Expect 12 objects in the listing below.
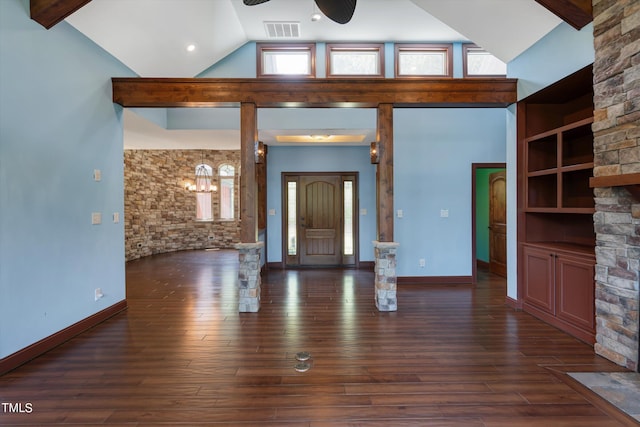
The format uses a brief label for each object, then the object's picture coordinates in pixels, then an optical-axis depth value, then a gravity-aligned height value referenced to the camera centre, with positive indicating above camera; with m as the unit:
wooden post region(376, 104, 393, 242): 3.77 +0.57
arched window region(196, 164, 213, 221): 9.48 +0.67
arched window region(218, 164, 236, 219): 9.80 +0.72
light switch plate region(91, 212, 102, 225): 3.45 -0.03
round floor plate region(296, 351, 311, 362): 2.58 -1.21
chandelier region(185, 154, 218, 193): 9.43 +1.04
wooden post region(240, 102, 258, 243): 3.76 +0.49
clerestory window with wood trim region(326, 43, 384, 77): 5.26 +2.62
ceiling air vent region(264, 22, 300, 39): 4.84 +2.95
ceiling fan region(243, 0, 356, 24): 2.50 +1.71
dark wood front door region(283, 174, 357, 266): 6.65 -0.16
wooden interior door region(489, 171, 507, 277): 5.52 -0.21
